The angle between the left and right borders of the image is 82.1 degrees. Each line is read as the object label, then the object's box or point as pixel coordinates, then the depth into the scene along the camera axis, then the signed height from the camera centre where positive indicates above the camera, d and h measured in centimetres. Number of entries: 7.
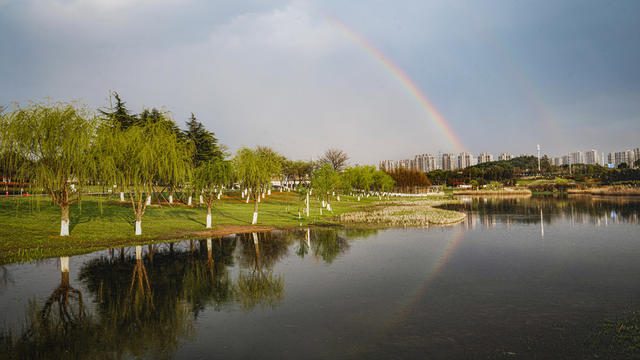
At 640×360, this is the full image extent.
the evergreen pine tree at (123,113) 5457 +1172
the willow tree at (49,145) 2364 +300
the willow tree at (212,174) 3691 +113
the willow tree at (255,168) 3800 +168
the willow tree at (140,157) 2678 +235
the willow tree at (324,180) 5869 +31
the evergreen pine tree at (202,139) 6335 +856
